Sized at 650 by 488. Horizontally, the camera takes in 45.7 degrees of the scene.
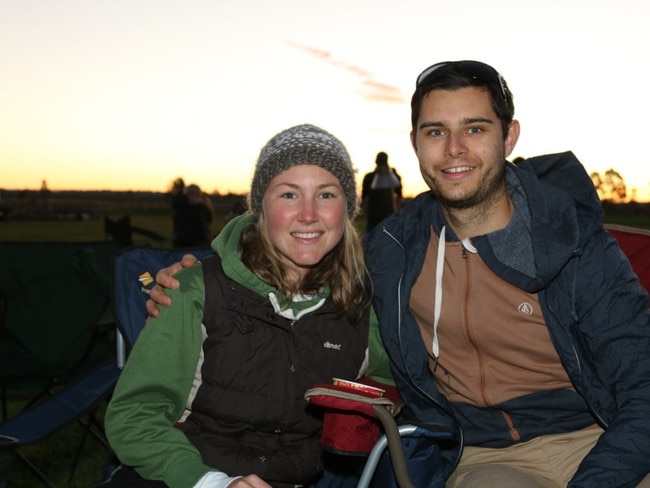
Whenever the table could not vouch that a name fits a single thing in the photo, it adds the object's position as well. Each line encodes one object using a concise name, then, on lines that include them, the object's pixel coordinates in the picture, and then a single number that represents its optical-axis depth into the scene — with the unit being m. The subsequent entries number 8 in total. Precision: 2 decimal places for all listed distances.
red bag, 2.02
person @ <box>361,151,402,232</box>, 9.05
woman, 2.19
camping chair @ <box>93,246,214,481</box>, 2.84
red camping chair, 2.59
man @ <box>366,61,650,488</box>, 2.23
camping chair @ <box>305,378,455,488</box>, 2.05
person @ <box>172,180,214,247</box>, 9.81
